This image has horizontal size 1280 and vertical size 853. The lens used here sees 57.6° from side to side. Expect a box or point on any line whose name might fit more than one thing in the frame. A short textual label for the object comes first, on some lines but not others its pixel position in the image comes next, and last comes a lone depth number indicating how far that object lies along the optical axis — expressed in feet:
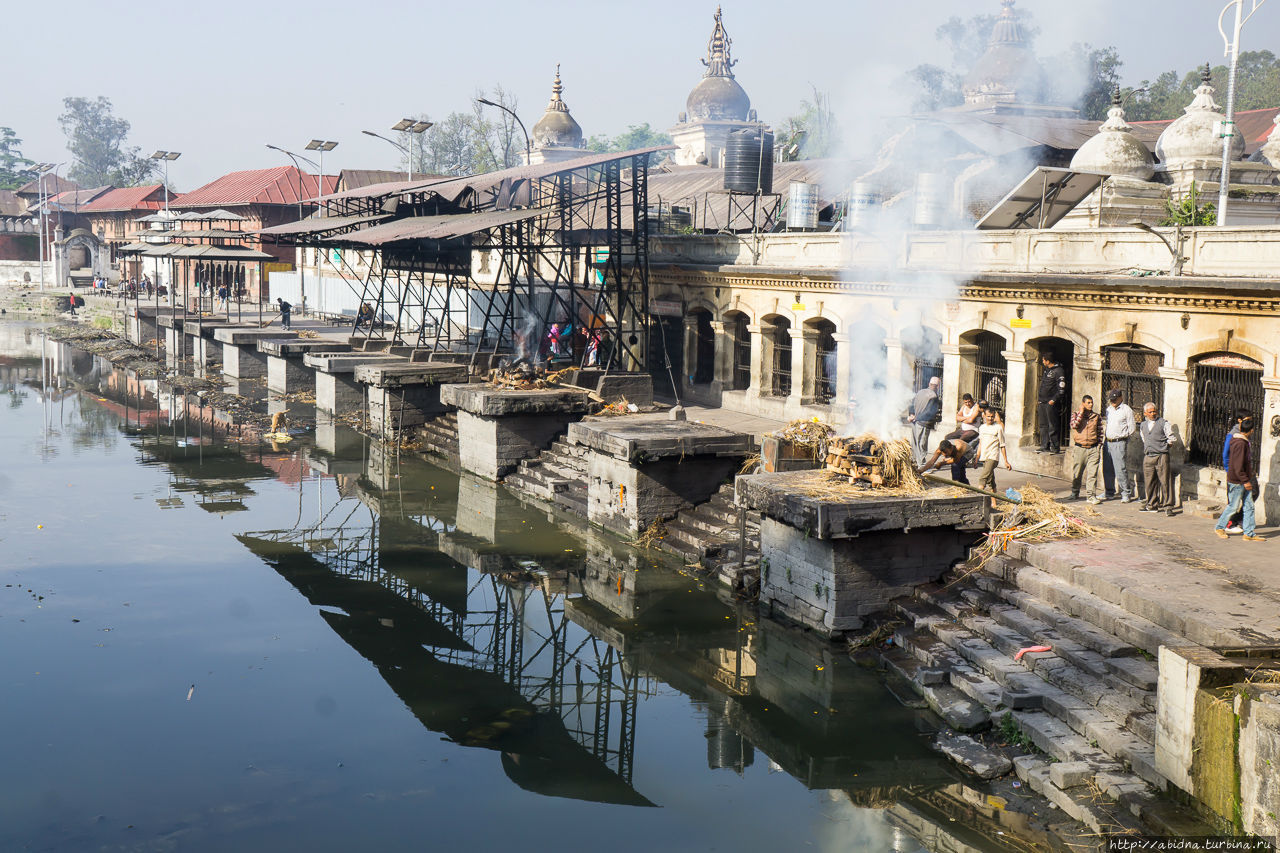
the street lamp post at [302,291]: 125.74
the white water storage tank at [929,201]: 70.13
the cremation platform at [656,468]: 50.44
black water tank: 92.07
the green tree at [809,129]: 172.14
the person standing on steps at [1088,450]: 46.19
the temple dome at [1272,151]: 70.74
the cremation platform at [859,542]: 36.99
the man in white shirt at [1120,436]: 44.91
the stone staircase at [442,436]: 73.92
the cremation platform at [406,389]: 76.18
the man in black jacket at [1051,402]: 51.80
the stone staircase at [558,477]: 58.29
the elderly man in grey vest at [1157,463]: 43.37
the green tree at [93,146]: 357.61
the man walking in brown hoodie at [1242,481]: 38.60
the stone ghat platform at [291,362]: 95.40
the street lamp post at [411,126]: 119.96
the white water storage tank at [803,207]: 80.69
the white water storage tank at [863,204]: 71.67
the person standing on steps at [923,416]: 50.24
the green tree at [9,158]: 375.74
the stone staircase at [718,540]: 44.04
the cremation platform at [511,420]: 63.16
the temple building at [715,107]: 157.17
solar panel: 56.80
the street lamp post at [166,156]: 181.68
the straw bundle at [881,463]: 39.06
